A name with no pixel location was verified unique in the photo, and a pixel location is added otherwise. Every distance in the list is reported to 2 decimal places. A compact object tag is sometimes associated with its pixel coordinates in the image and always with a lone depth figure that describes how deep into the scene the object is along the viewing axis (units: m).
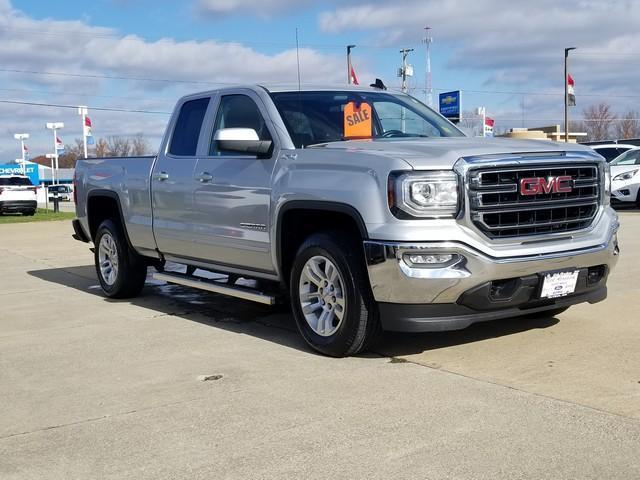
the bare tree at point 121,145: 63.98
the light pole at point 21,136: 75.06
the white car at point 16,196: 27.28
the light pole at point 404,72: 48.67
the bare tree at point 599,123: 93.14
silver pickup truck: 5.00
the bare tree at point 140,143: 52.47
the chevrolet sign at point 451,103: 37.75
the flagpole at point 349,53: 31.99
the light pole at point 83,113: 37.19
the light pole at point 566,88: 43.28
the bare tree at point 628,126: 93.19
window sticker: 6.34
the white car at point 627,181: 20.11
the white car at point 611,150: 24.36
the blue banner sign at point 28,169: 63.45
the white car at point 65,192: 53.16
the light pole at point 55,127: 53.83
